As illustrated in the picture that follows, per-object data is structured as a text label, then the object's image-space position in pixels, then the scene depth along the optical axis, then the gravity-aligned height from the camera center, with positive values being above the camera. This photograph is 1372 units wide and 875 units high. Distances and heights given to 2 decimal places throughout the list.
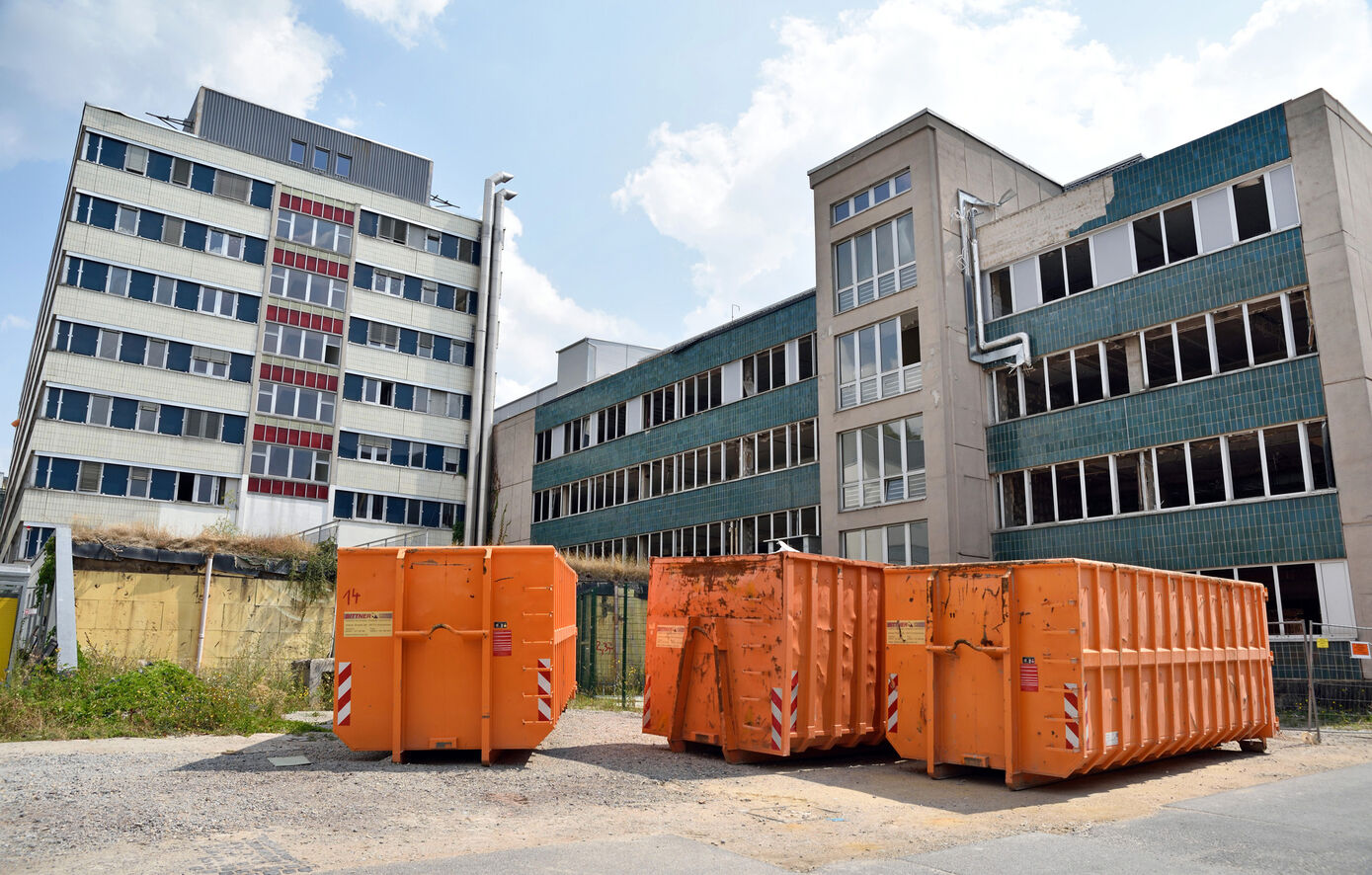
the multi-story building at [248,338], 38.66 +12.60
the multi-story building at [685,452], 29.69 +6.24
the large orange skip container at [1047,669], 9.74 -0.48
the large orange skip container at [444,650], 10.52 -0.29
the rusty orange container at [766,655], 11.31 -0.38
